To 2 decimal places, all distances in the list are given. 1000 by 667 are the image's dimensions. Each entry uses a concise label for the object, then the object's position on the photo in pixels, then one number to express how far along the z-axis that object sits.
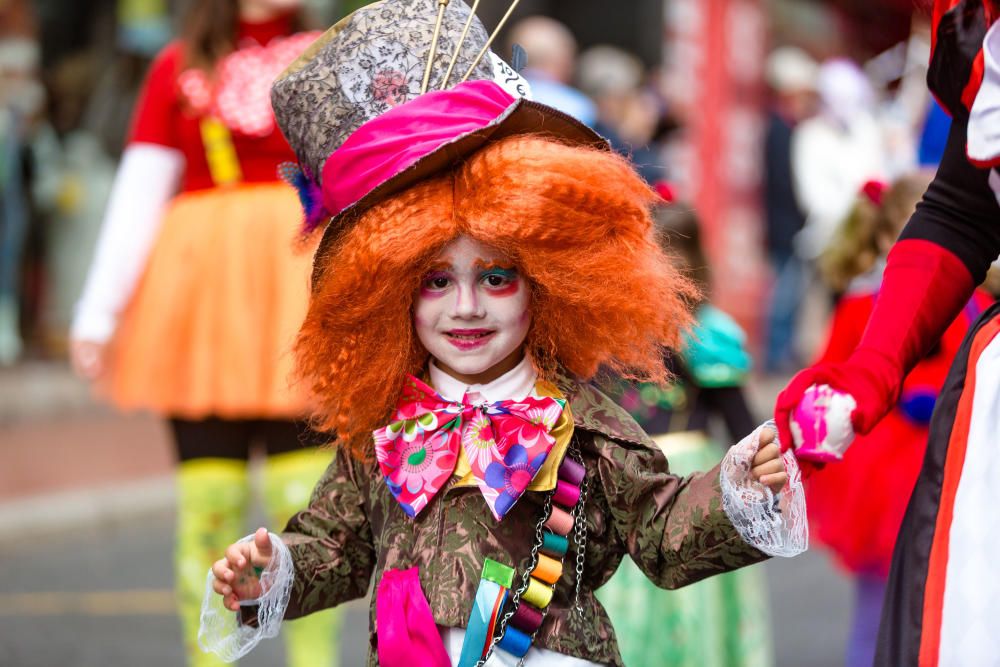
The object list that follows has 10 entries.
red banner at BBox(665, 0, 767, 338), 28.18
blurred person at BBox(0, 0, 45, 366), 19.48
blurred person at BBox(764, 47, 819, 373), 23.76
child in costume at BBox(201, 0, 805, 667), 4.68
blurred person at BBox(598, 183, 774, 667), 7.58
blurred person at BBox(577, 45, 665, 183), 20.47
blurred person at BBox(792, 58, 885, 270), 19.28
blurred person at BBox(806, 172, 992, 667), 7.85
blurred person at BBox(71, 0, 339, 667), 7.81
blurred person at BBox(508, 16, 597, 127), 12.44
